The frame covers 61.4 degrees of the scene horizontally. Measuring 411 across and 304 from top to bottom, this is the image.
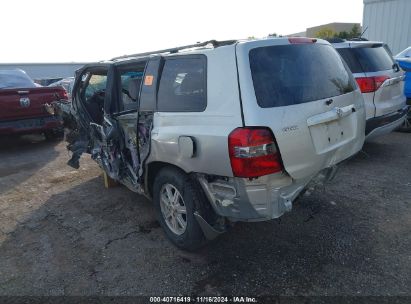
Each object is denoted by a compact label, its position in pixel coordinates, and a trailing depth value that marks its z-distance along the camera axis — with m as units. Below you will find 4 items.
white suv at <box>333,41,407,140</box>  5.19
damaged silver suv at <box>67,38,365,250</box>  2.56
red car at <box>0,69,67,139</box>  6.90
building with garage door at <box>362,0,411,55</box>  10.92
